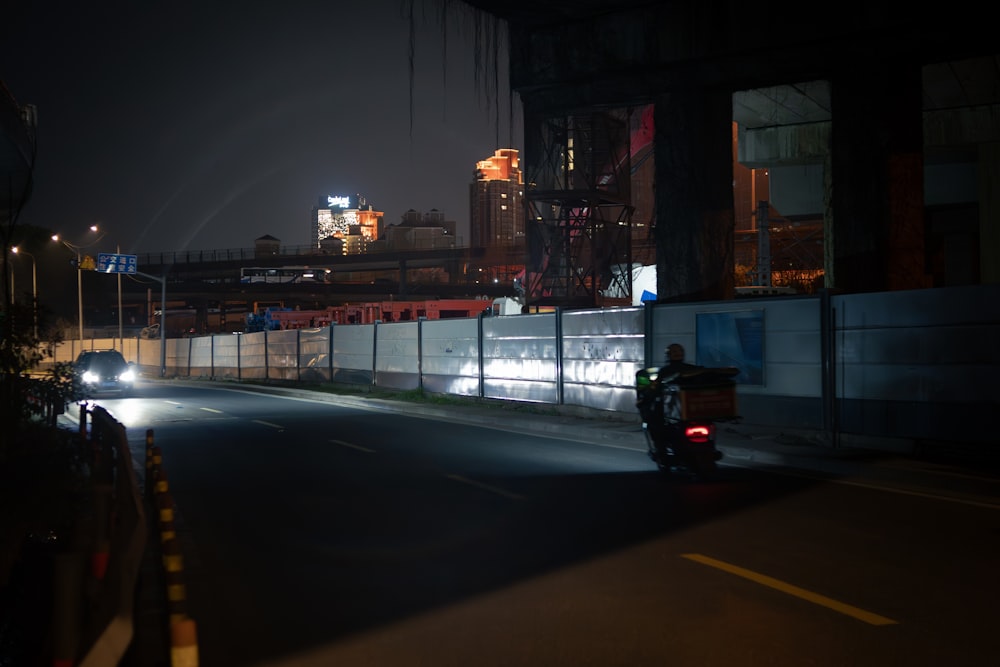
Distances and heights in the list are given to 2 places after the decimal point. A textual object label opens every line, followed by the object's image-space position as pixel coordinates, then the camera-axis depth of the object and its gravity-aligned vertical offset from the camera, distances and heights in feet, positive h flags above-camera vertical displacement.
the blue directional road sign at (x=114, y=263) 183.83 +16.48
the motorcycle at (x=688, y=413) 37.83 -3.07
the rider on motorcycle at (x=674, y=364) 39.19 -1.09
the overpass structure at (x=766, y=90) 58.65 +17.68
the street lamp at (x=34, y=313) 39.23 +1.43
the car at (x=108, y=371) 111.55 -2.99
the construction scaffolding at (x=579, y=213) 139.23 +19.87
